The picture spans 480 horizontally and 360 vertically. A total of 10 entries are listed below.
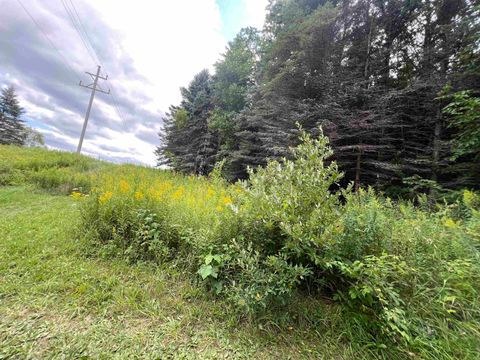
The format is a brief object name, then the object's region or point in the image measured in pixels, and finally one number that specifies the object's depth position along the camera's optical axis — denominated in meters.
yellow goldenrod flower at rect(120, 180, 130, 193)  2.68
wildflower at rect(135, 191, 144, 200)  2.51
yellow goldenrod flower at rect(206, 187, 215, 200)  2.97
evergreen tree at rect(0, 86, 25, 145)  21.10
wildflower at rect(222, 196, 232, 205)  2.18
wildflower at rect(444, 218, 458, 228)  1.69
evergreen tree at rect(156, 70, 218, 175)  12.91
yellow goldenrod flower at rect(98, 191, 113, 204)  2.51
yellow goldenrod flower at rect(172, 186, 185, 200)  2.86
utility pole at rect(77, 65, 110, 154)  10.94
